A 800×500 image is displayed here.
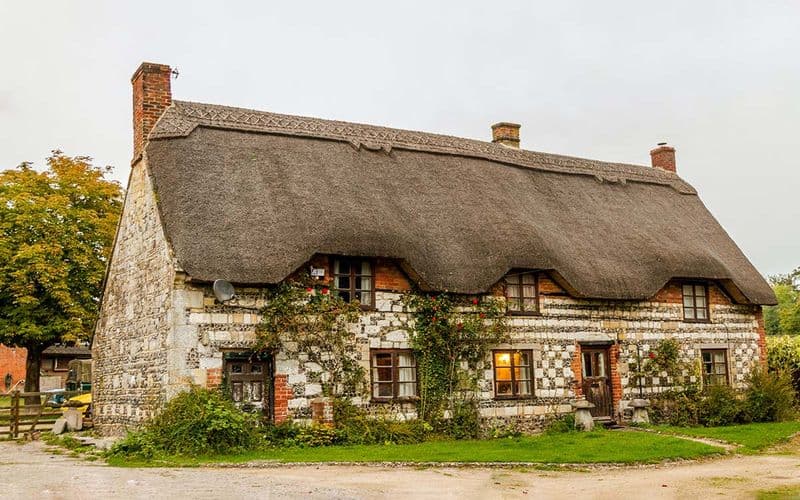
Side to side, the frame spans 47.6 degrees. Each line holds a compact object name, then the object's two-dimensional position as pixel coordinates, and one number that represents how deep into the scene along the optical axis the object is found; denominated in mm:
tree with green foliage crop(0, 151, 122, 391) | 29078
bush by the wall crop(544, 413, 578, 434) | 20969
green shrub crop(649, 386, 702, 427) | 22859
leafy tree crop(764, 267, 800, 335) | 55719
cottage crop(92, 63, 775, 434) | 17516
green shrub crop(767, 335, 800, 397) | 27312
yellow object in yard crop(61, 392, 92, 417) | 23891
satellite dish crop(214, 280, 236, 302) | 16875
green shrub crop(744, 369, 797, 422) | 23562
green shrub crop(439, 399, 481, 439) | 19438
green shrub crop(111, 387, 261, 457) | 16125
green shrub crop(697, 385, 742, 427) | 22969
